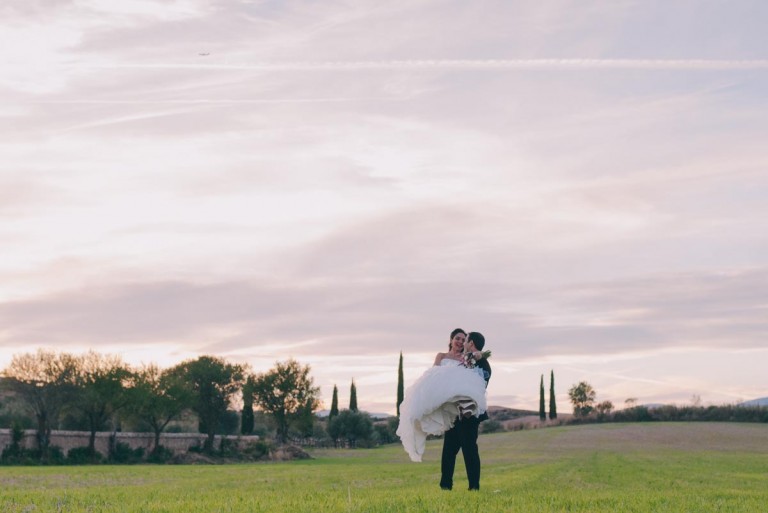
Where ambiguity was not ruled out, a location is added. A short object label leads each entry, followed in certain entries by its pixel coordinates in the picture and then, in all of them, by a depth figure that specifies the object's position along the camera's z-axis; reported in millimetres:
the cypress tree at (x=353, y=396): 132000
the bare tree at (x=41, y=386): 76000
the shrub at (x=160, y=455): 80938
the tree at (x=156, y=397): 84500
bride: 15227
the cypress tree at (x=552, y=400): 141000
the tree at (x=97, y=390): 79875
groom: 15398
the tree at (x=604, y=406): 158000
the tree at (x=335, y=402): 129500
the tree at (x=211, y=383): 99312
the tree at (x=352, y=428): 110188
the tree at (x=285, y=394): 101062
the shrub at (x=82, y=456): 76125
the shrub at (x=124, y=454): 79112
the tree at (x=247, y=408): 101188
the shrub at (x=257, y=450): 84125
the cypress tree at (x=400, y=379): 129000
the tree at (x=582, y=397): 160625
